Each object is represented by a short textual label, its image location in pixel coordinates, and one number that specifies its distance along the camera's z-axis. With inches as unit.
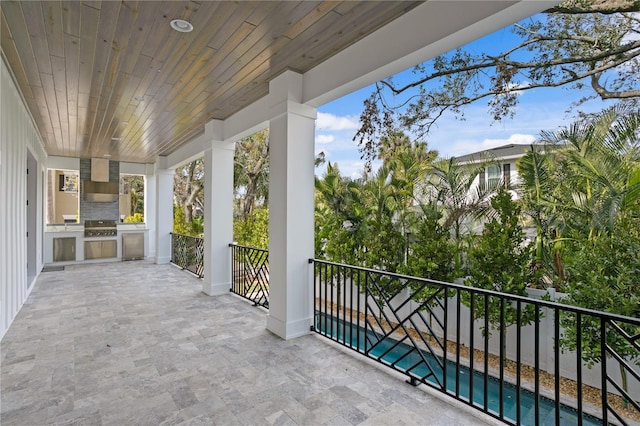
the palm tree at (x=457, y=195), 181.2
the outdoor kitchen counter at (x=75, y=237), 319.9
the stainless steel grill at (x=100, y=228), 338.0
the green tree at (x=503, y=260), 153.7
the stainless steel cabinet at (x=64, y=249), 322.3
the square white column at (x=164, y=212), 327.0
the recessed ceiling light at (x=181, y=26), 98.2
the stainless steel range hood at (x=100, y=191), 348.2
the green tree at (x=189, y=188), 444.5
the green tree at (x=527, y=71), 157.2
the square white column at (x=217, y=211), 212.7
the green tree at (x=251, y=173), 378.6
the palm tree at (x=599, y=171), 130.8
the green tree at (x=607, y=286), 119.8
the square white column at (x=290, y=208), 139.3
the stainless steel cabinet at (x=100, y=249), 337.4
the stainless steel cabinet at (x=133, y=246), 353.1
